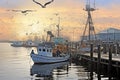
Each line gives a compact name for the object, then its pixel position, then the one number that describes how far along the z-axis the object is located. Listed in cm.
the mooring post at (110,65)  2342
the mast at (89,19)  4679
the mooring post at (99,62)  2541
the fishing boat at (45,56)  3788
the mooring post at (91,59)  2882
